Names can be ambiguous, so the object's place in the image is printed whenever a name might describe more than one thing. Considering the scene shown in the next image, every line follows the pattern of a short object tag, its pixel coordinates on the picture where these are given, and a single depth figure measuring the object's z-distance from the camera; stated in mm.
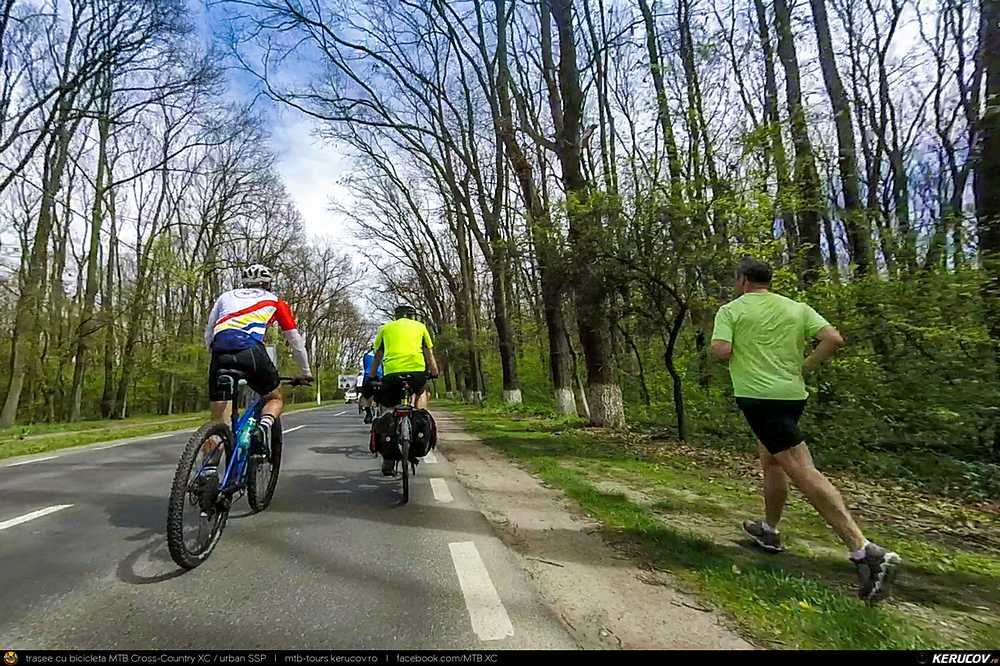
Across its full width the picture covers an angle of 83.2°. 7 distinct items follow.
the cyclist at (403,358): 5730
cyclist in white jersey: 4043
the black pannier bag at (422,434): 5574
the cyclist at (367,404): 11527
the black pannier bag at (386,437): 5461
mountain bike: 3223
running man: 3262
